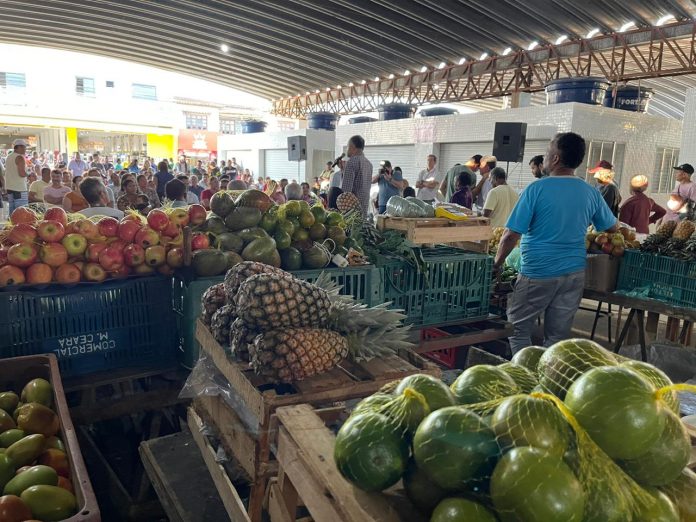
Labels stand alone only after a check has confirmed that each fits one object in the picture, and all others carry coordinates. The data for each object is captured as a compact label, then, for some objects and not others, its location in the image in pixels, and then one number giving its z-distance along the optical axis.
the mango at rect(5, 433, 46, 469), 2.11
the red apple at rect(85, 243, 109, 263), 3.05
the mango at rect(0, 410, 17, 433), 2.30
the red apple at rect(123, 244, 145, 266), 3.12
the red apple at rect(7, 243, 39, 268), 2.87
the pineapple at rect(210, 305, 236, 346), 2.36
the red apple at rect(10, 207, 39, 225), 3.29
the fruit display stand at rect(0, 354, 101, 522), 1.71
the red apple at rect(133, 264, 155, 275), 3.17
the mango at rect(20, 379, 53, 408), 2.48
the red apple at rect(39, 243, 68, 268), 2.95
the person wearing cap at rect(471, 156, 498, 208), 8.44
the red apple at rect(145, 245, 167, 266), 3.18
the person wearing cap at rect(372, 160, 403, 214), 8.70
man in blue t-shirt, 3.57
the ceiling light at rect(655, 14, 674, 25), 10.72
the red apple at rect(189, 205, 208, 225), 3.63
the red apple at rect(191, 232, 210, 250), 3.36
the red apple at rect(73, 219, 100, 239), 3.18
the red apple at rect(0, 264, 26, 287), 2.80
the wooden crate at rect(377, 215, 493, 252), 4.18
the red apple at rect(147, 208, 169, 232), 3.37
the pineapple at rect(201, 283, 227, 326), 2.59
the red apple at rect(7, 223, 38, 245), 3.02
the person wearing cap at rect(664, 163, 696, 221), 7.68
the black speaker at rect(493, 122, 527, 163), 8.04
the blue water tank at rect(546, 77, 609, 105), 10.20
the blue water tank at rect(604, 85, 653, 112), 11.44
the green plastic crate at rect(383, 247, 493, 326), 3.90
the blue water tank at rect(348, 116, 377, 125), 16.08
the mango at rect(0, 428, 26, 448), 2.21
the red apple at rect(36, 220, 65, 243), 3.05
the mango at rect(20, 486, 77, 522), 1.81
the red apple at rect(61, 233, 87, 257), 3.06
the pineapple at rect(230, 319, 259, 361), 2.19
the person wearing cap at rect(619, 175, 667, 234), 6.88
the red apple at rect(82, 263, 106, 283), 2.99
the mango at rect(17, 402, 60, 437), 2.28
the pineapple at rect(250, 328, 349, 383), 2.06
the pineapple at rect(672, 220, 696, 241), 4.67
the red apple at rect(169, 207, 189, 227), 3.55
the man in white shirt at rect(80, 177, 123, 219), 5.38
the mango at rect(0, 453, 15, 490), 2.03
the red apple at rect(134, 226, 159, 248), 3.23
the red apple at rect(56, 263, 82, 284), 2.93
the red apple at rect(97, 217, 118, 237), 3.22
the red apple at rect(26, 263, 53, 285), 2.87
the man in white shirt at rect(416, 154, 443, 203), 9.09
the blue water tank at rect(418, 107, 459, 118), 13.66
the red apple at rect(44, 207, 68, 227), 3.20
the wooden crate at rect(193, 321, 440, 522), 2.00
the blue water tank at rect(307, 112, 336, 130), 18.34
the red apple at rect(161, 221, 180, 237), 3.40
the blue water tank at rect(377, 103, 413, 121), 14.54
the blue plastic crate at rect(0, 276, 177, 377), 2.82
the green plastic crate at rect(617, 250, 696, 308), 4.41
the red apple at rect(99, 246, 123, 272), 3.04
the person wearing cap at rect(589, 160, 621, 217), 6.94
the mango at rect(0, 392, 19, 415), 2.46
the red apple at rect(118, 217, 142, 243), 3.22
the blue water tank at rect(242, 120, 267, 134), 21.70
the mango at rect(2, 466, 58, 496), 1.93
